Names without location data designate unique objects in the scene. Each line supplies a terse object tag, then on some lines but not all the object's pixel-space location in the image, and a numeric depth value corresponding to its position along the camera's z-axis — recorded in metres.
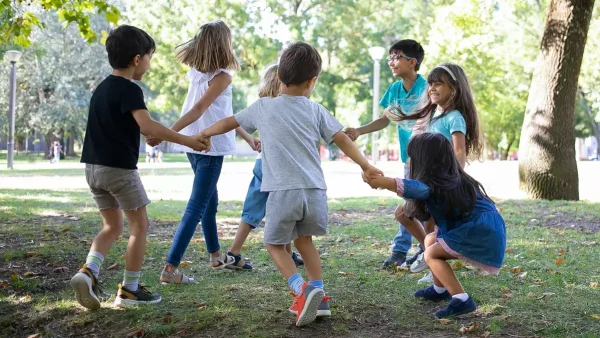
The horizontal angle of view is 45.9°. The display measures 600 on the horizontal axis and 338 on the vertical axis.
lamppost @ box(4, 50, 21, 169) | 24.92
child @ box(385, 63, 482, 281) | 5.04
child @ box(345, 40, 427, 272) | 5.82
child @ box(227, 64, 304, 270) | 5.95
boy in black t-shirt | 4.46
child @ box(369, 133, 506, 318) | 4.26
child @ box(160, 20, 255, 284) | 5.25
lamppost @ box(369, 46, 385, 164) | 24.98
